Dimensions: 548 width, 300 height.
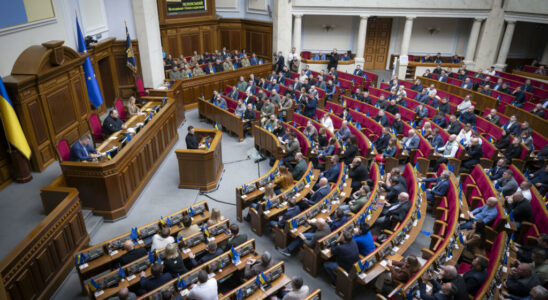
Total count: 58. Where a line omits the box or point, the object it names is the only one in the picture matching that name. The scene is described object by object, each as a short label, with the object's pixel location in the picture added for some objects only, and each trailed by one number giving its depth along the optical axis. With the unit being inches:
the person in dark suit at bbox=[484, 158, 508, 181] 311.9
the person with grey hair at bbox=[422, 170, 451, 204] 288.0
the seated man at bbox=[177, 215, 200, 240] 231.6
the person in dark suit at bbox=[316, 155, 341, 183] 317.4
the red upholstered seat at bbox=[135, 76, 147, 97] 470.6
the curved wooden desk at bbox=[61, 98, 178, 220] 268.2
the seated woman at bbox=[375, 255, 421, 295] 195.3
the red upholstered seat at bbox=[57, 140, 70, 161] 273.9
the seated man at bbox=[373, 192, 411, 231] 252.2
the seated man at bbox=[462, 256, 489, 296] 184.5
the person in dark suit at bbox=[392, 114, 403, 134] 408.5
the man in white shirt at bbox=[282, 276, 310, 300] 179.5
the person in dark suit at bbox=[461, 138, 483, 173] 352.5
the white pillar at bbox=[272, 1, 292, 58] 661.3
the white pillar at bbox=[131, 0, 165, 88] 473.1
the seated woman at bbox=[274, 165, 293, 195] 303.3
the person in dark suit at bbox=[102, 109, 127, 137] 353.7
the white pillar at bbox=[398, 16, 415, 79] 685.9
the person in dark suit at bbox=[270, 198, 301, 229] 255.8
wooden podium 324.8
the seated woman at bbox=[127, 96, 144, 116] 401.9
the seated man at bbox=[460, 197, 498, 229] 248.1
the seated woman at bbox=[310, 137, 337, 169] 364.8
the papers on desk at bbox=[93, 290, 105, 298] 188.9
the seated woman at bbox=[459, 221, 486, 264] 227.3
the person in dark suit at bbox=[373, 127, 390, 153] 382.0
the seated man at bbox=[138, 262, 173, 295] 189.3
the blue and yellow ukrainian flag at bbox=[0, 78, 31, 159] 239.9
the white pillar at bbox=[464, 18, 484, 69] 692.7
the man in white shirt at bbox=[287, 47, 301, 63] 668.9
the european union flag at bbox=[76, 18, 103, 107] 372.2
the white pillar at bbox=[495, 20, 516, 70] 660.1
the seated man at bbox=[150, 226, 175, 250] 215.8
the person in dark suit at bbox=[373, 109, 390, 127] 425.6
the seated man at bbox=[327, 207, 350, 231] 241.6
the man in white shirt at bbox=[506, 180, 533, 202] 266.4
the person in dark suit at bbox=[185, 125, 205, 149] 337.1
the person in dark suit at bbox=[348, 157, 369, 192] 309.7
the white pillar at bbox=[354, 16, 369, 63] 707.4
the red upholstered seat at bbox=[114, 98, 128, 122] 401.1
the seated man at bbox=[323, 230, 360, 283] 209.6
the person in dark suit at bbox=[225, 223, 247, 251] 221.0
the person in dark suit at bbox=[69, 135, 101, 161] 274.2
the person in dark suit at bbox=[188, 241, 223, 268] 209.9
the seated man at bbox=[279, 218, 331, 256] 228.7
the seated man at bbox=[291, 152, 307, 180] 327.0
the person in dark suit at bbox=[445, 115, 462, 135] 401.4
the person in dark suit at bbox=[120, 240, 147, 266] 208.4
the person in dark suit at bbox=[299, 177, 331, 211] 276.1
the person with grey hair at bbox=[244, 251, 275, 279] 200.2
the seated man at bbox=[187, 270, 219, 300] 180.9
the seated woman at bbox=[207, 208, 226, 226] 244.7
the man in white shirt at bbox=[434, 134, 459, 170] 353.7
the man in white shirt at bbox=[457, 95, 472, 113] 462.0
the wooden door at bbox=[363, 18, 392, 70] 793.6
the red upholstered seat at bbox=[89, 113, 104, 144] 354.9
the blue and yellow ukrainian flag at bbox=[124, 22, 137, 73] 464.6
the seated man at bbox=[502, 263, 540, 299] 183.2
